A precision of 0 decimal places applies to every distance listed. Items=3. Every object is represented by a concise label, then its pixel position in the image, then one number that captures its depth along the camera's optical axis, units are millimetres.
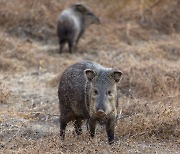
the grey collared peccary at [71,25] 23937
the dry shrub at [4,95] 16106
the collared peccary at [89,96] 11344
